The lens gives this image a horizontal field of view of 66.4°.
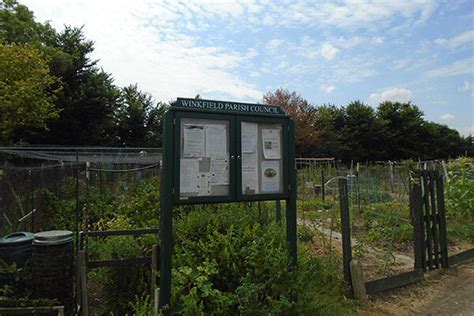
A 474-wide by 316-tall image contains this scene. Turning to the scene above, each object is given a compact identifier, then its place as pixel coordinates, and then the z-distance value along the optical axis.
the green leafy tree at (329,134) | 36.91
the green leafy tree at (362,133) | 40.75
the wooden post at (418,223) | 5.27
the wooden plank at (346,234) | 4.40
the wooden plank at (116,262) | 3.52
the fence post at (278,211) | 4.97
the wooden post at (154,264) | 3.39
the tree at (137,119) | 27.02
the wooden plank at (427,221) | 5.48
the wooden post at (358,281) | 4.30
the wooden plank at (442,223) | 5.71
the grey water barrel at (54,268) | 3.76
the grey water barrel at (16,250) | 4.15
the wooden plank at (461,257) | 5.91
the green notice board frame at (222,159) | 3.15
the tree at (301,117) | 36.12
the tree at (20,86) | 13.38
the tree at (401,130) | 42.91
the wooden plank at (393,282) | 4.53
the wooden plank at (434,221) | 5.60
